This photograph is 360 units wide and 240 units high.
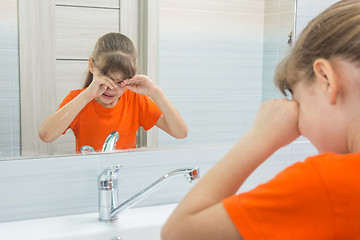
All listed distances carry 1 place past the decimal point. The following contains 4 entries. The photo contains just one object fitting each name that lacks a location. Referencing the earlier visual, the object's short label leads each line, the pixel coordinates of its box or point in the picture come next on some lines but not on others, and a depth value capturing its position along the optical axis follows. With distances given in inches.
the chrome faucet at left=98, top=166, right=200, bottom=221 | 39.1
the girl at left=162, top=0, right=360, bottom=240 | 19.9
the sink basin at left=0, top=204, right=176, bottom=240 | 37.1
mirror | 38.9
